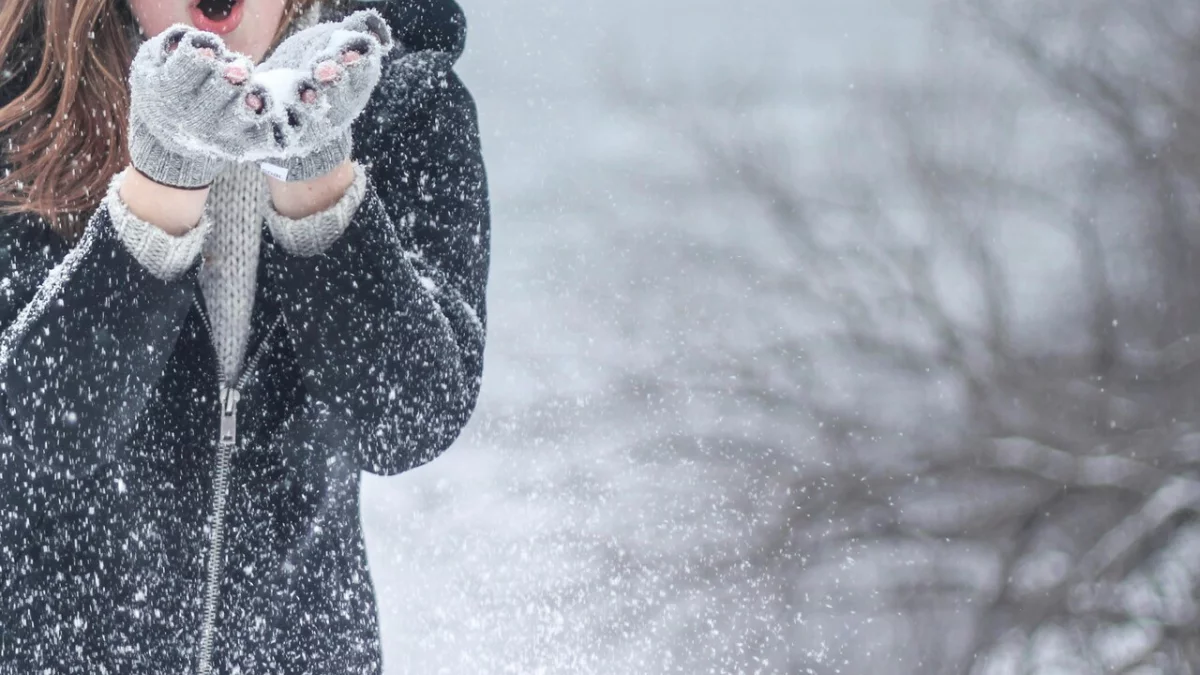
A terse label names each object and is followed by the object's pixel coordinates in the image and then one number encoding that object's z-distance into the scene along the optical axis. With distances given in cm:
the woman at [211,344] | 486
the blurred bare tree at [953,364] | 2435
